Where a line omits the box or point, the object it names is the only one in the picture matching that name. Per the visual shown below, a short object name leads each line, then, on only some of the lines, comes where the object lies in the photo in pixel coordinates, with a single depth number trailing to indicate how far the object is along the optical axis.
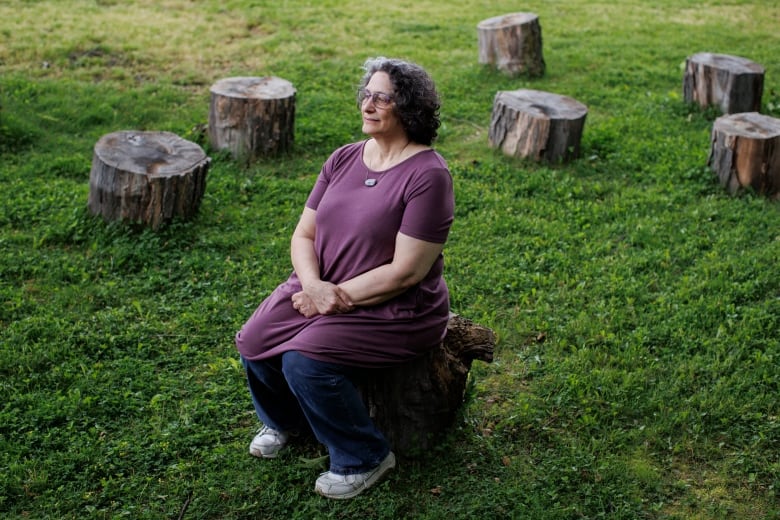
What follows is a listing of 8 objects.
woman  3.98
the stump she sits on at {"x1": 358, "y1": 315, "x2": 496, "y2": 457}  4.25
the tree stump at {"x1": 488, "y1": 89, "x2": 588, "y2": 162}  8.07
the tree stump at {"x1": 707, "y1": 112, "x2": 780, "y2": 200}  7.44
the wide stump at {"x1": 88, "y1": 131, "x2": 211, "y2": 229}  6.45
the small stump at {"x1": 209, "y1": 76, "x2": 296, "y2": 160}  7.86
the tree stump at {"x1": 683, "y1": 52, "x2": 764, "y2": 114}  9.39
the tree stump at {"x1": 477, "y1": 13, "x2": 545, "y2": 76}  10.48
